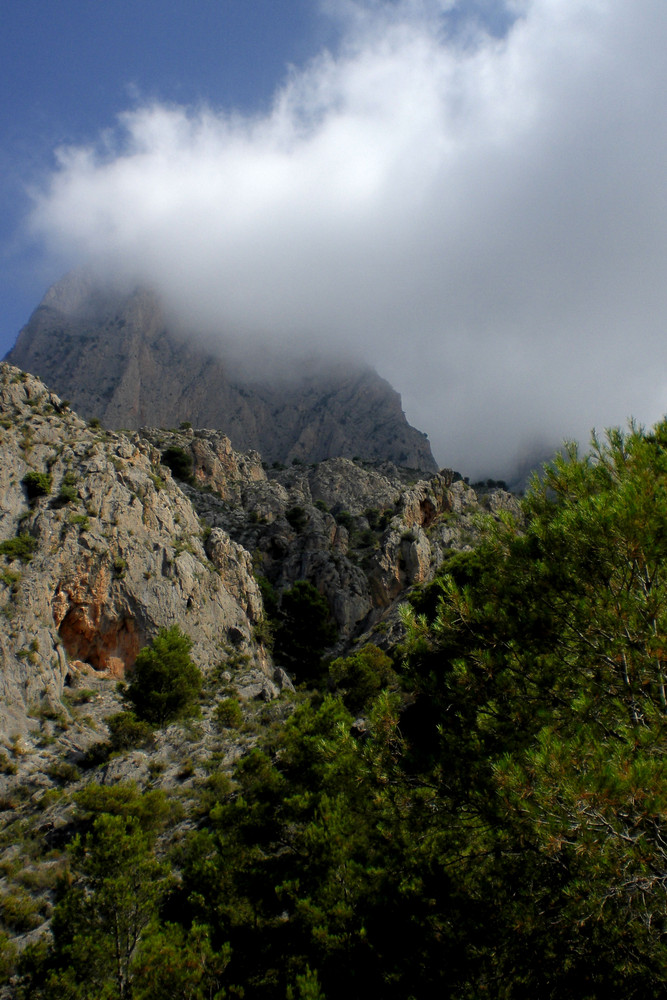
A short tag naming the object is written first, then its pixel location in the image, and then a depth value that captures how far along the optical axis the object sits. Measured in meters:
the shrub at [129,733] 24.00
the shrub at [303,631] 41.14
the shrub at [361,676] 25.39
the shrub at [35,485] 33.56
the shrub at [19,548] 29.28
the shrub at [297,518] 59.53
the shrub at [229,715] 25.94
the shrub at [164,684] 26.73
